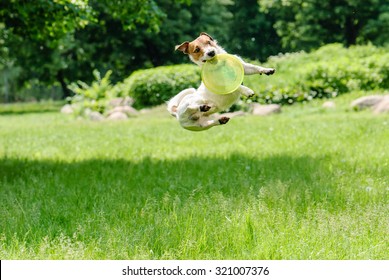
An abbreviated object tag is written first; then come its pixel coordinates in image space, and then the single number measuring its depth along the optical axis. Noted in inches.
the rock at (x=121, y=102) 896.9
